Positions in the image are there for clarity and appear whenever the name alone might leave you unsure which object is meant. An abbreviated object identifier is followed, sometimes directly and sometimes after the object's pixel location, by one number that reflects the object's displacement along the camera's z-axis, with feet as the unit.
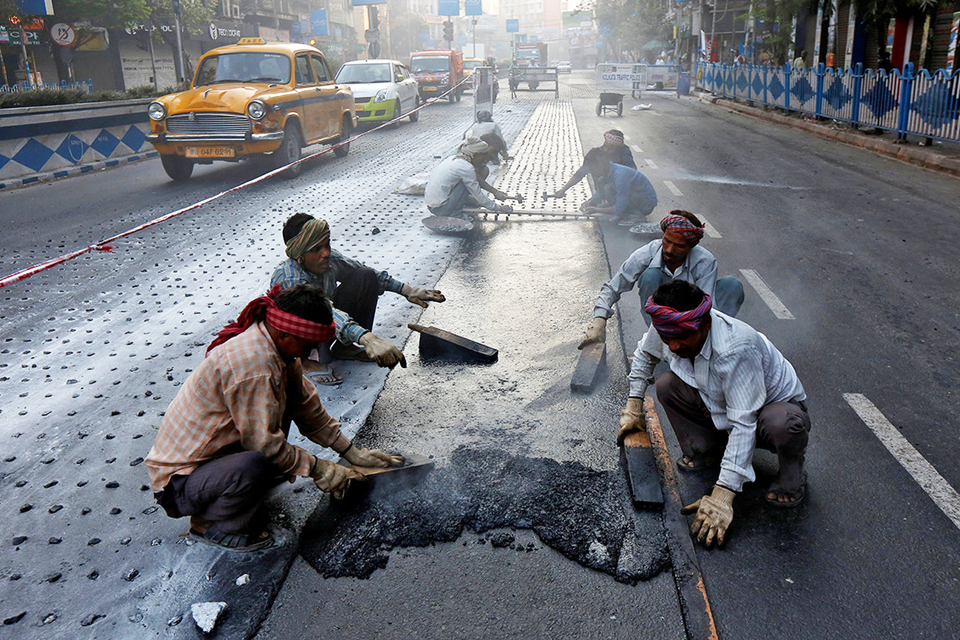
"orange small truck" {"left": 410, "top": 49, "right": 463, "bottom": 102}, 105.29
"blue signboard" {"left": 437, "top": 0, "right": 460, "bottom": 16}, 243.19
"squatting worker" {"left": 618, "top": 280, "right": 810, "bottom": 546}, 10.07
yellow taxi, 40.98
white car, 70.95
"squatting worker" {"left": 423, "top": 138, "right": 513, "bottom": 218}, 29.43
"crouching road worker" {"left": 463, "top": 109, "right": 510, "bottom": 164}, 38.58
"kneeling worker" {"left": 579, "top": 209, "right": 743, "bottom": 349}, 14.29
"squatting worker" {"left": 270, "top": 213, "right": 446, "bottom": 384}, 13.65
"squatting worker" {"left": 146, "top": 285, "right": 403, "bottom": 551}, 9.41
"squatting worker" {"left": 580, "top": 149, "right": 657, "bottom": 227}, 28.12
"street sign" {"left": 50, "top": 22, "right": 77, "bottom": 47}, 74.13
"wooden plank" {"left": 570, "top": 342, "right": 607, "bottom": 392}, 15.10
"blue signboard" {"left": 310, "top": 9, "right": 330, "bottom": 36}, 189.05
